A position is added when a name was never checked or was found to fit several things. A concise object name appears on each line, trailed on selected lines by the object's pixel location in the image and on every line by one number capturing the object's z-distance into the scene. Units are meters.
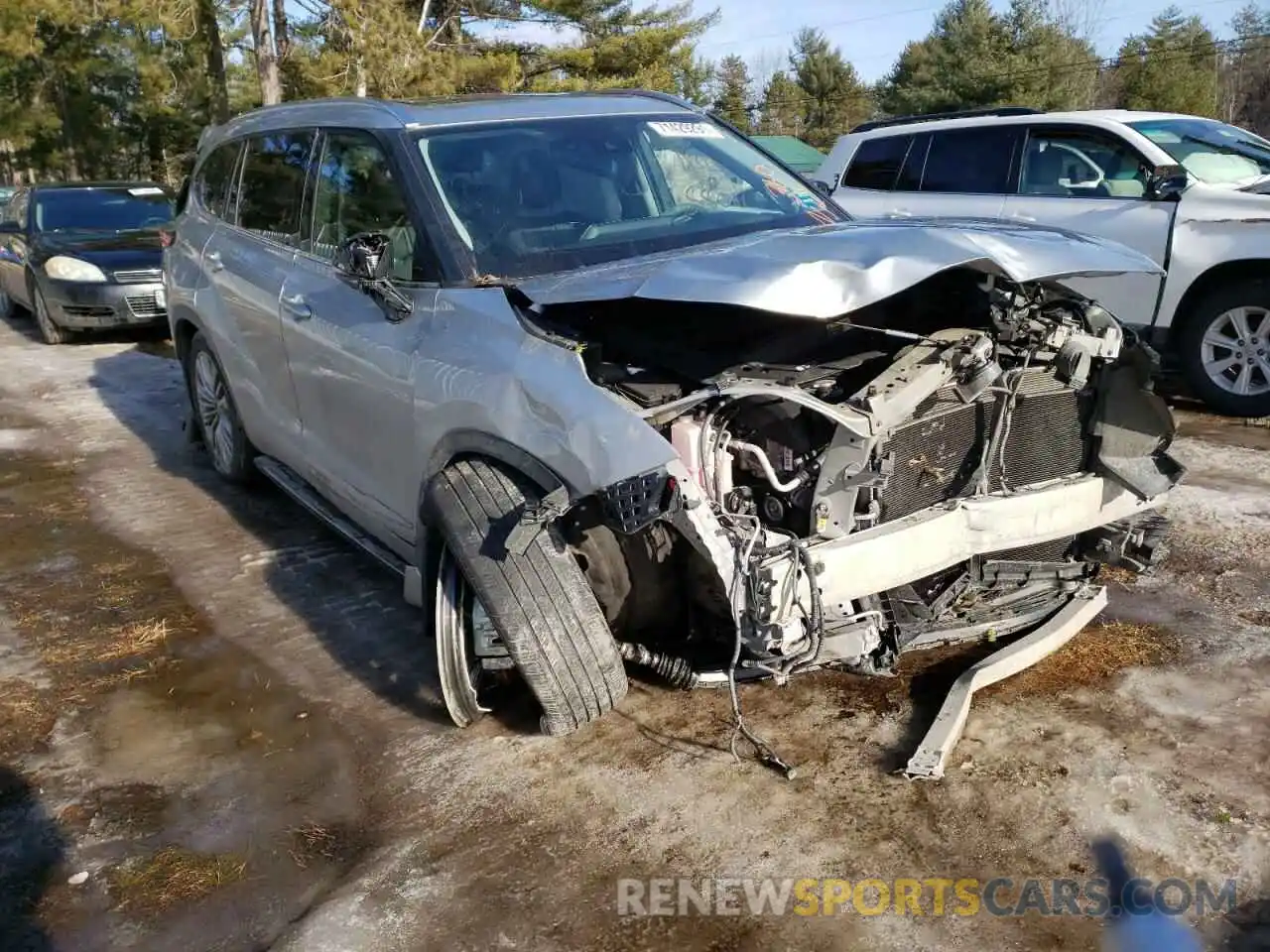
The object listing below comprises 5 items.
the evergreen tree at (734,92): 50.28
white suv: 6.60
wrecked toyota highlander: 2.87
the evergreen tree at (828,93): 50.16
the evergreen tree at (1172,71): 34.28
